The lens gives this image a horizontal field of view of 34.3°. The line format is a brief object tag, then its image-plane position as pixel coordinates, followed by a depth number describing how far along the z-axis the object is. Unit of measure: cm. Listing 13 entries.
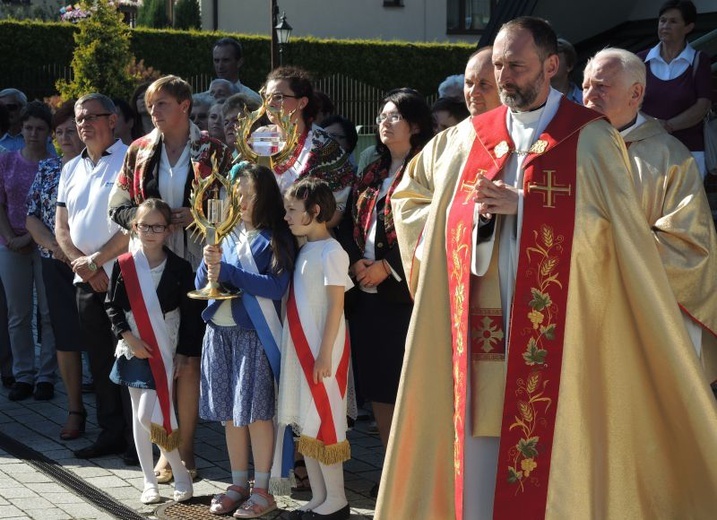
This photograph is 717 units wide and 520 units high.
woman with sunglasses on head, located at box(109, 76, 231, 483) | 630
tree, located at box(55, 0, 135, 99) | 1814
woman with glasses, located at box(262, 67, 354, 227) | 619
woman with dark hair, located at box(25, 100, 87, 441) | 734
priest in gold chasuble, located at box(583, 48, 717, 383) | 495
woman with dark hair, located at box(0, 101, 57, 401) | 839
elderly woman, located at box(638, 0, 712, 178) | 793
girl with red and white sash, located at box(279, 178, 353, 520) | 555
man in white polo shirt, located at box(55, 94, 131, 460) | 671
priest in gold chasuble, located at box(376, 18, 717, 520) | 435
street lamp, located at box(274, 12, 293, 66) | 2298
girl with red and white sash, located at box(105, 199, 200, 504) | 601
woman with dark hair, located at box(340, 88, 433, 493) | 581
